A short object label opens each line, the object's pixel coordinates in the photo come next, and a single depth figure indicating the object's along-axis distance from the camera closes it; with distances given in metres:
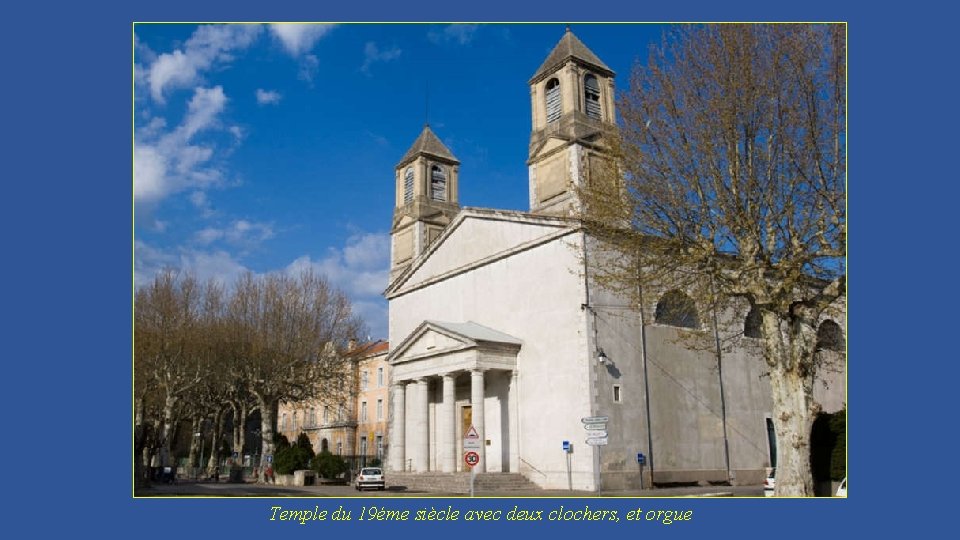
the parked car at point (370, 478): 30.47
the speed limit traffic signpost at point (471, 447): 17.17
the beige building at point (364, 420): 59.94
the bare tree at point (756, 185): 17.67
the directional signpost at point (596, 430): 18.57
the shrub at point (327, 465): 37.59
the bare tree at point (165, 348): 33.00
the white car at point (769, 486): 20.55
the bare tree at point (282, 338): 40.59
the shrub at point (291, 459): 37.53
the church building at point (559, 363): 27.23
